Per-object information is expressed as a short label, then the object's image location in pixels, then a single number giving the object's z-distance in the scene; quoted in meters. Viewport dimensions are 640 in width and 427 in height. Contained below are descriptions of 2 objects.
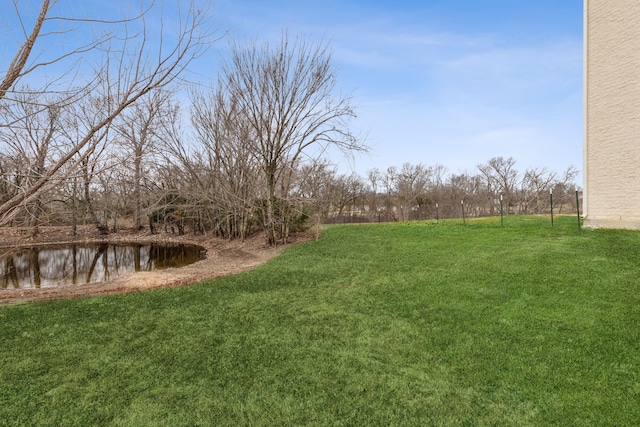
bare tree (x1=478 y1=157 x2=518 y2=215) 36.83
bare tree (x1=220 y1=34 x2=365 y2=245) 11.13
